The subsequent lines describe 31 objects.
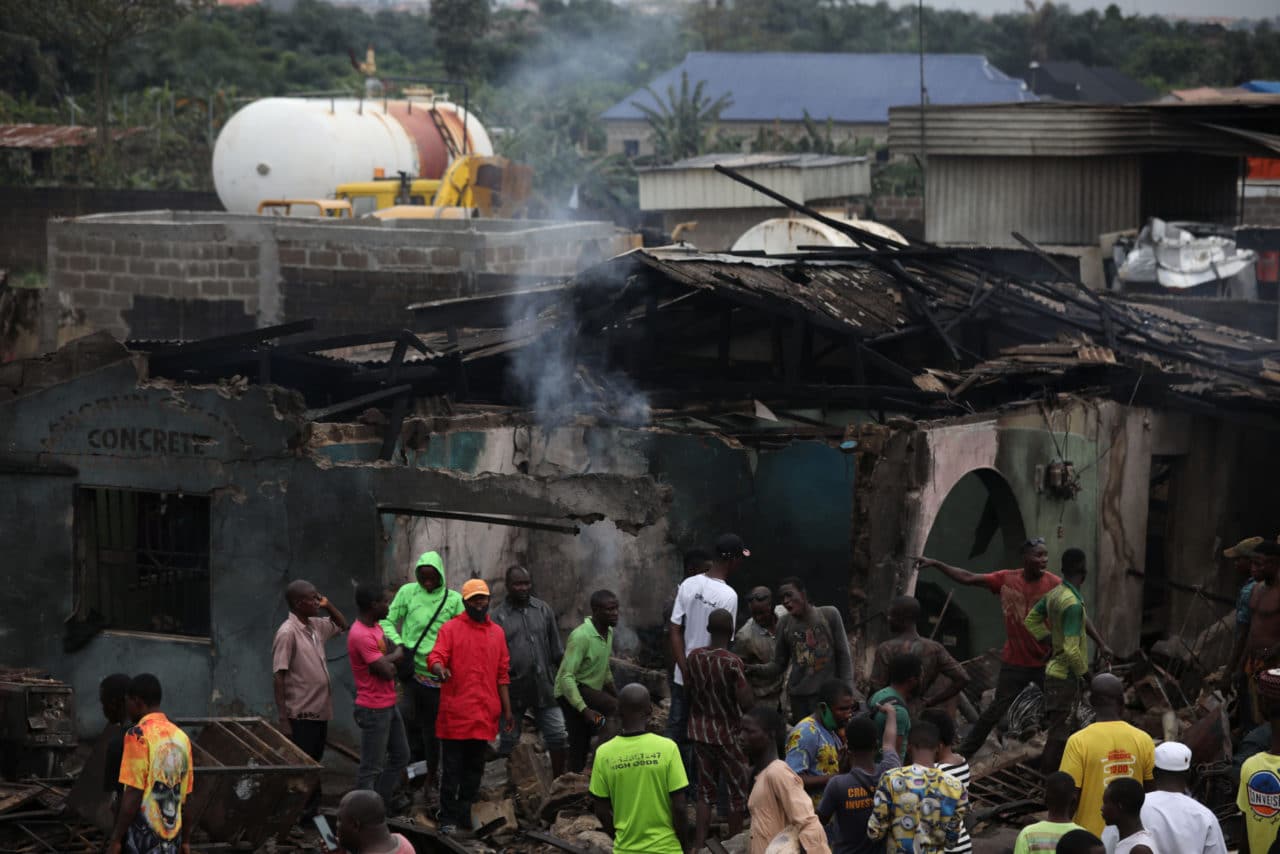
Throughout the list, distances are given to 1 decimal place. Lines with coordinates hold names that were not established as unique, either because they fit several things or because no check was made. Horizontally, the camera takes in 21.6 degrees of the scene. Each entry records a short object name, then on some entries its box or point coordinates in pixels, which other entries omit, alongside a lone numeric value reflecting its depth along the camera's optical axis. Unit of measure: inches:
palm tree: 3989.4
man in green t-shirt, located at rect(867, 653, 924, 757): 629.0
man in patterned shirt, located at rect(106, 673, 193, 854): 584.1
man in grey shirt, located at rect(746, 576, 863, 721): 744.5
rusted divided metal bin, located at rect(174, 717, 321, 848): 714.1
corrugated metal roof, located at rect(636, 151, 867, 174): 2538.1
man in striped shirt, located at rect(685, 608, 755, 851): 706.8
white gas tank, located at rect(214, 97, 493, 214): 2205.0
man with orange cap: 740.3
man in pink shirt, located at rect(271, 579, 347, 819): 754.9
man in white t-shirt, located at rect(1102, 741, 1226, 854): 525.4
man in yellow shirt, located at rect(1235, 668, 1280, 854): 552.8
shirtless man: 760.3
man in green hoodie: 776.1
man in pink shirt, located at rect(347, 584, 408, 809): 748.8
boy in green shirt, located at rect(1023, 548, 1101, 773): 802.9
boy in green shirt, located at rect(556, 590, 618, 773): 791.9
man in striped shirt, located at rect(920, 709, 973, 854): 538.5
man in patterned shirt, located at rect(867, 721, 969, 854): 526.6
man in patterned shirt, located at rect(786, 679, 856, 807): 623.6
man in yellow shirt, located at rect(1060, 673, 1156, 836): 591.4
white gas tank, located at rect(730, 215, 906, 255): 1564.4
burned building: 866.7
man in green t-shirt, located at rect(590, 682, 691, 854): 571.0
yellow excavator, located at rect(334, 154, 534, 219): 2161.3
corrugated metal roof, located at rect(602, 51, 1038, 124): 5611.0
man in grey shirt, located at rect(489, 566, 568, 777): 798.0
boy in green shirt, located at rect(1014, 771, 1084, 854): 508.7
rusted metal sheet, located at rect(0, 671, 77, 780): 827.2
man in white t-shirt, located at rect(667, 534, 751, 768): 771.9
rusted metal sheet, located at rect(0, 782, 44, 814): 776.7
